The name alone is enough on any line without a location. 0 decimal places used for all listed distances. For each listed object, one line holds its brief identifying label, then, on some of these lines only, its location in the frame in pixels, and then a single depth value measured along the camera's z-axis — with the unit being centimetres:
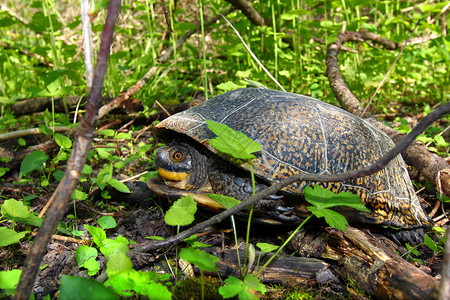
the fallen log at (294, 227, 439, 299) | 36
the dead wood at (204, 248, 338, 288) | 39
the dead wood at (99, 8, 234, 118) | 49
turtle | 41
